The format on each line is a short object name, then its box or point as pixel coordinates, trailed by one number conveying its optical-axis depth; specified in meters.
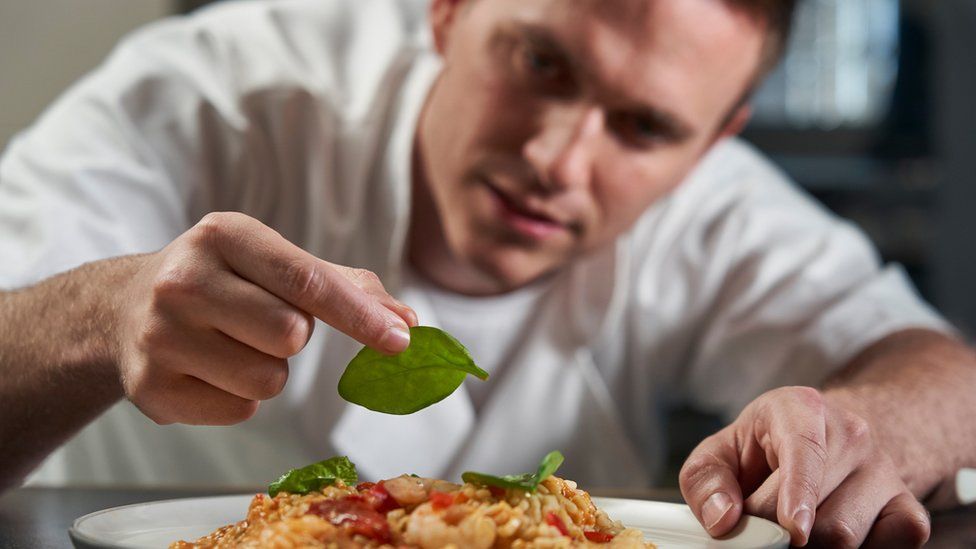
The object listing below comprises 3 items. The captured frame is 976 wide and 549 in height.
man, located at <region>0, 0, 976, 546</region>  1.25
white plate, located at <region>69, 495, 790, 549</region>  0.62
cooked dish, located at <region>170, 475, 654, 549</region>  0.57
